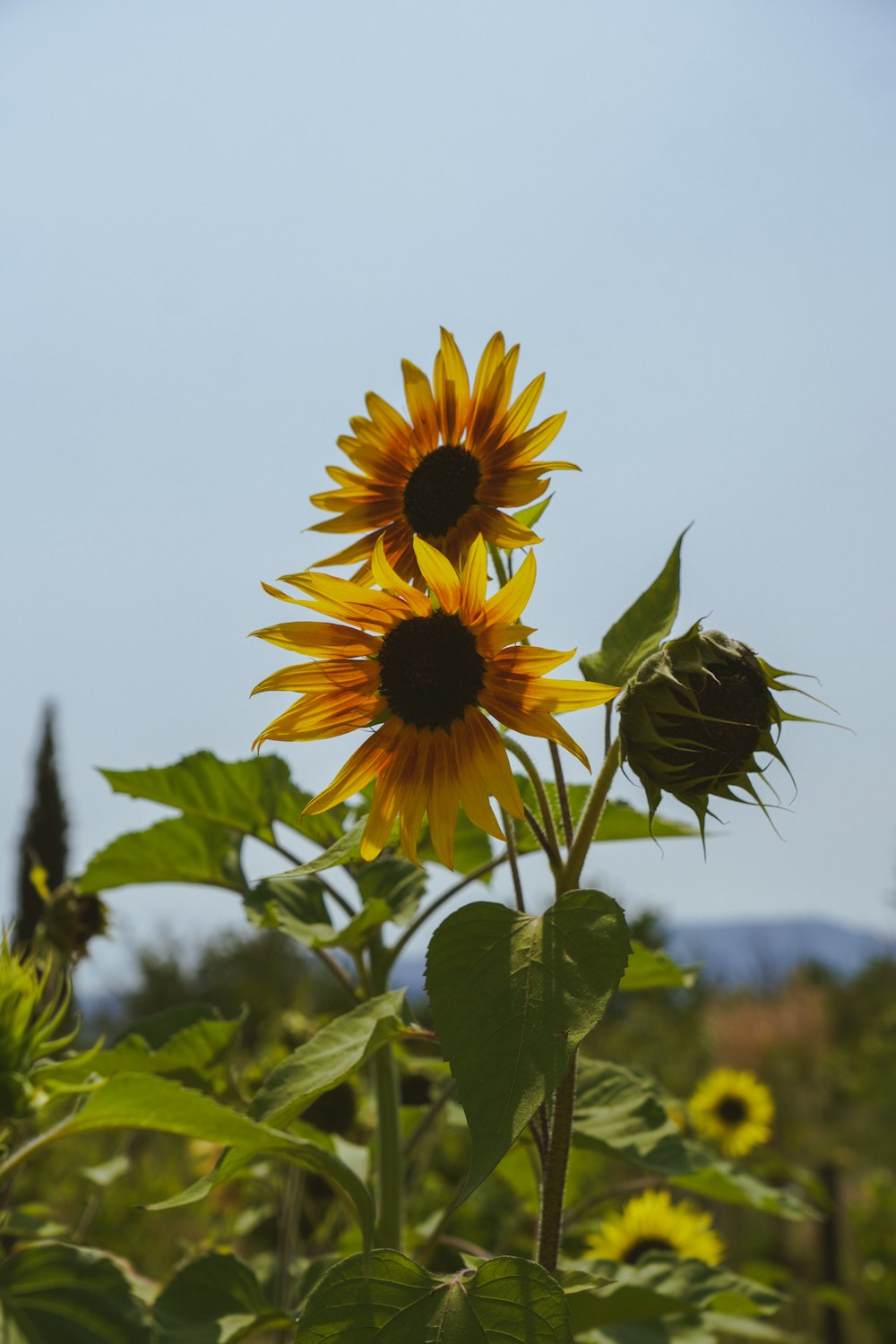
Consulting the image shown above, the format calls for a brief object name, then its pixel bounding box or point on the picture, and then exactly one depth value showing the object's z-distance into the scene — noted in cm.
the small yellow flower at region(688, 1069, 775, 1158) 273
